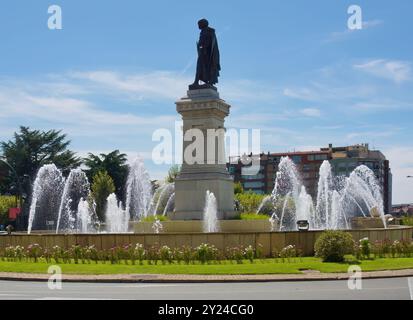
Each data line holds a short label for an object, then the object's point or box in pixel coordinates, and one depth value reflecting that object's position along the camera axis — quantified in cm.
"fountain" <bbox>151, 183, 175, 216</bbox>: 4798
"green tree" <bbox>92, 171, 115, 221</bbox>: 6900
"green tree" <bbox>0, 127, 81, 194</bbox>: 7594
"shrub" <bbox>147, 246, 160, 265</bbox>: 2384
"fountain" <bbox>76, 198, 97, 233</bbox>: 4206
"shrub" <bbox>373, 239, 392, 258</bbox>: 2480
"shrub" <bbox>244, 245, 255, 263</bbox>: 2391
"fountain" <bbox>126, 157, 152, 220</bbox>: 5694
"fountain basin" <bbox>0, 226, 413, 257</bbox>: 2453
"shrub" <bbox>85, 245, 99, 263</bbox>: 2467
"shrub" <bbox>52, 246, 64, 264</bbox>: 2502
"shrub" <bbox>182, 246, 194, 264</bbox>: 2359
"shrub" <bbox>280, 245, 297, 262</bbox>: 2427
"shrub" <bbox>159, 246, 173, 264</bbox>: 2370
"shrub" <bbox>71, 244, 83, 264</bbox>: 2472
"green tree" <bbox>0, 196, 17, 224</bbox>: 6750
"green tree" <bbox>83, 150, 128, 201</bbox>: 7975
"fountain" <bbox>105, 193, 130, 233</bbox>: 3809
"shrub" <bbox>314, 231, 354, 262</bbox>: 2289
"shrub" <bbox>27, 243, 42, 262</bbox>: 2566
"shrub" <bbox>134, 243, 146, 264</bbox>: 2386
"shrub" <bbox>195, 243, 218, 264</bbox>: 2344
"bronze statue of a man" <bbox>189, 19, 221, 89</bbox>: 3284
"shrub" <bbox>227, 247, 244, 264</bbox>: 2373
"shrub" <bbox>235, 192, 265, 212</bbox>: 6246
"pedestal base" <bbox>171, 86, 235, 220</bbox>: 3056
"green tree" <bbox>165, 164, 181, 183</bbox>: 7657
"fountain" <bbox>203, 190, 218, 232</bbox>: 2934
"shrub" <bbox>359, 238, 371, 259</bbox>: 2412
